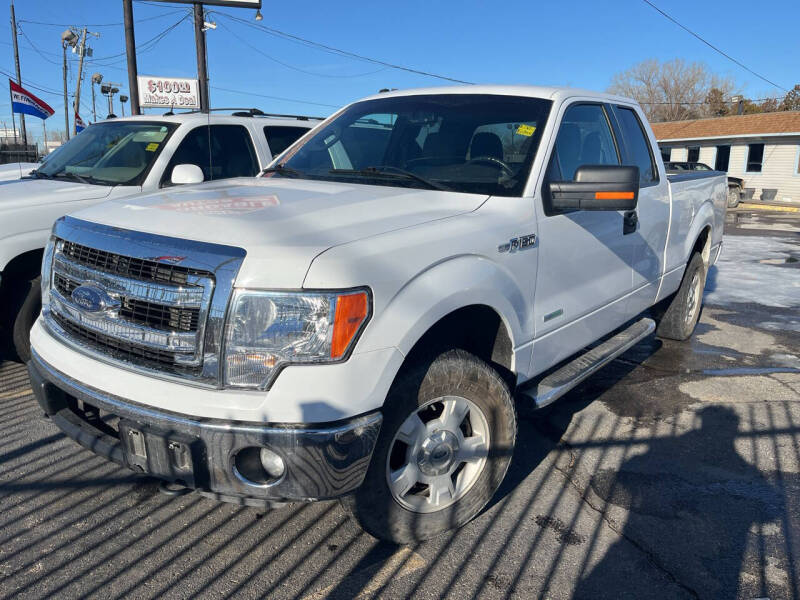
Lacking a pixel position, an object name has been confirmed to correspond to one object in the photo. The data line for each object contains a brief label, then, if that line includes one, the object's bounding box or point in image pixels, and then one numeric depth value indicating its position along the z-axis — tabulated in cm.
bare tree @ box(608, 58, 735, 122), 5844
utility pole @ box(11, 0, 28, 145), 3763
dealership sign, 1745
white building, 2778
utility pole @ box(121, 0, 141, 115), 1415
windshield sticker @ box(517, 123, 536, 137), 343
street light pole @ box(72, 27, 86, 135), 4174
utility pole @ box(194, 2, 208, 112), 1396
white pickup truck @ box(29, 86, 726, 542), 220
